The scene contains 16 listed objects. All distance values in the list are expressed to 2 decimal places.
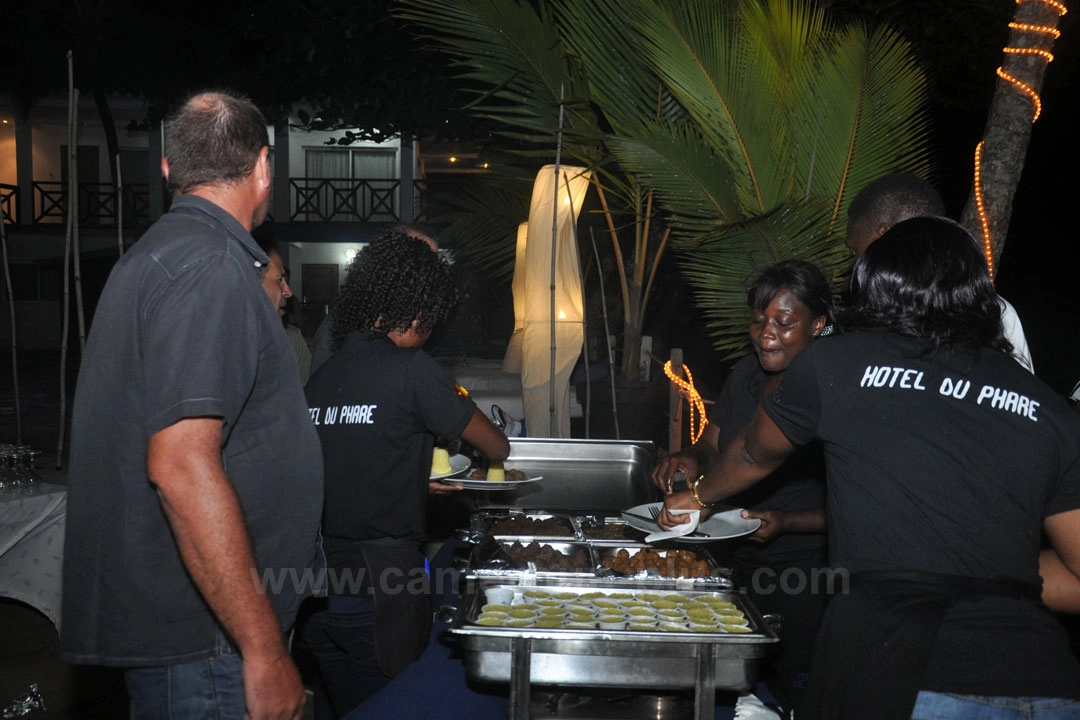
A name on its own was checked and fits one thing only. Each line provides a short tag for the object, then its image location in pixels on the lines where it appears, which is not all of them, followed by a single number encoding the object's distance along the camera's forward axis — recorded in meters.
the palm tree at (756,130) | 4.05
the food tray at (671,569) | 2.53
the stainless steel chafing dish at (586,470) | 4.08
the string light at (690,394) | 4.59
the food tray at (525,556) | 2.56
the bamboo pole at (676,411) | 4.82
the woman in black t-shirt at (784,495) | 2.94
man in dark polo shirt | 1.52
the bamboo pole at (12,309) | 5.39
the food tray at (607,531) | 3.00
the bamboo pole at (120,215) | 5.29
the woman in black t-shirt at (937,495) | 1.60
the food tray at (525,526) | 3.02
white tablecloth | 3.95
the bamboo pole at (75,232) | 5.40
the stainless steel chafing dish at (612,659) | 2.00
